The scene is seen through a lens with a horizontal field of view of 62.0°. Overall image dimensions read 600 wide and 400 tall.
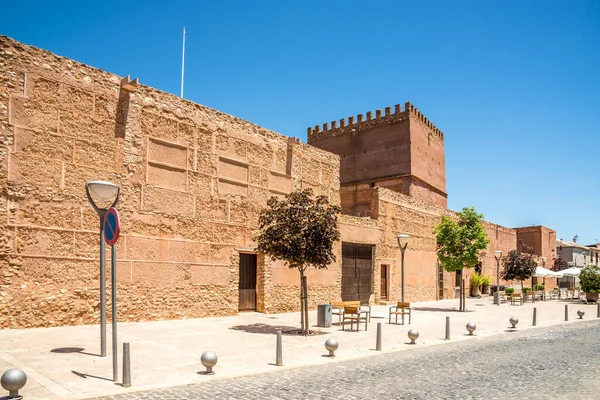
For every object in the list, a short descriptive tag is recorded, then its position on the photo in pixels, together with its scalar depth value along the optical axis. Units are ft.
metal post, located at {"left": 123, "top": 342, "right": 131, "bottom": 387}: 23.73
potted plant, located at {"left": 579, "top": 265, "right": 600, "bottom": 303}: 101.55
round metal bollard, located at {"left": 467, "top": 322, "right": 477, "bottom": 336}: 47.62
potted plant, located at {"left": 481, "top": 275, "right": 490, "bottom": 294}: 127.54
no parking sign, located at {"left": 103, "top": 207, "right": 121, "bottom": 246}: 25.93
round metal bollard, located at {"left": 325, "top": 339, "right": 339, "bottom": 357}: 33.45
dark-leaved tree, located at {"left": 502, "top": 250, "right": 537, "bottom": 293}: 119.91
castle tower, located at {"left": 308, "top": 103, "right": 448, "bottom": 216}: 115.96
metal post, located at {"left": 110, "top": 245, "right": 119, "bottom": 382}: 24.75
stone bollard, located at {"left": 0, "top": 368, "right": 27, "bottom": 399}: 20.42
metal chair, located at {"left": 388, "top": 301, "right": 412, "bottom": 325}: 56.18
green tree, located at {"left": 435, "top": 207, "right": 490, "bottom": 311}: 81.46
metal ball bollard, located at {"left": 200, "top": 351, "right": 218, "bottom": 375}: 27.02
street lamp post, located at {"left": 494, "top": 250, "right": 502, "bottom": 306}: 96.63
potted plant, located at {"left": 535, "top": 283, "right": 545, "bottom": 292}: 147.00
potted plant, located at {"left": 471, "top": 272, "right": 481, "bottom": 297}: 124.16
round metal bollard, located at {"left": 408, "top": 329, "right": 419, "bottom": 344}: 40.86
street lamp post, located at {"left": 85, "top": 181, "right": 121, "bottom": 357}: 29.76
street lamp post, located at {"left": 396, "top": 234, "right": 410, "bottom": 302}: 63.36
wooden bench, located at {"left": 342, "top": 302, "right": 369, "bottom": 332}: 47.65
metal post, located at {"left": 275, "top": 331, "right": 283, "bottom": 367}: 30.51
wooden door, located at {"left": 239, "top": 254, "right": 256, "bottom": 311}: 63.10
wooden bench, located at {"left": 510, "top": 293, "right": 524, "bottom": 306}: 95.02
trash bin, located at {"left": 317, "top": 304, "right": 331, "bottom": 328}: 50.52
